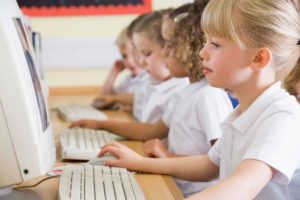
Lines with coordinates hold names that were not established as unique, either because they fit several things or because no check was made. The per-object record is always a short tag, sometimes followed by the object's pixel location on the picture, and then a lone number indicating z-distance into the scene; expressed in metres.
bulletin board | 4.07
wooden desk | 1.37
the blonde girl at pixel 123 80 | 3.21
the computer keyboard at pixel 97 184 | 1.27
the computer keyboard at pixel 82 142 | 1.76
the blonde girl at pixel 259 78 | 1.24
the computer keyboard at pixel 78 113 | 2.64
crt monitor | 1.17
